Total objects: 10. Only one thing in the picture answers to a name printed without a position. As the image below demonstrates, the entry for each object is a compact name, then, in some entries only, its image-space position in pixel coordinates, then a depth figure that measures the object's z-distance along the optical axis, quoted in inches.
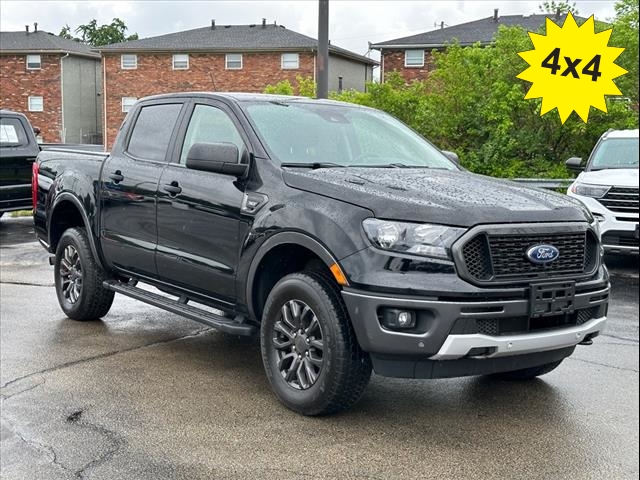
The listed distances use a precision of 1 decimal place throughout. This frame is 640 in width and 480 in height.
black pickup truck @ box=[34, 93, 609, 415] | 167.5
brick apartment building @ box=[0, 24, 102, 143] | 1962.4
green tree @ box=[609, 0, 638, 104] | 451.8
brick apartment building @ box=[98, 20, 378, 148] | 1750.7
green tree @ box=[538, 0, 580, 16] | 625.6
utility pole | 474.9
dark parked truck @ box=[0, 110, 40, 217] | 540.1
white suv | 400.2
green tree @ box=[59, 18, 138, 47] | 1888.4
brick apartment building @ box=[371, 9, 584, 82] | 1617.9
